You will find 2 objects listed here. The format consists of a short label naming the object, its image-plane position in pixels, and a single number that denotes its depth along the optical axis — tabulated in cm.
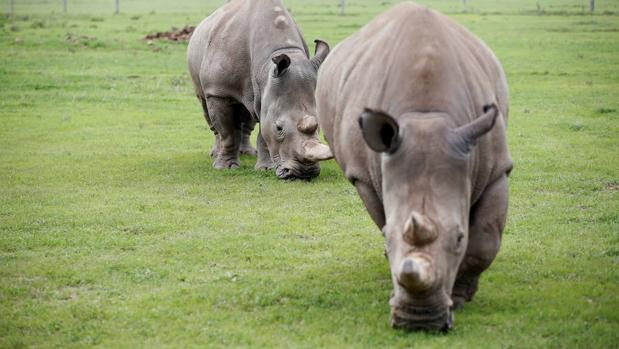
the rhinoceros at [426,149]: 1295
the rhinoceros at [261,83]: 2564
